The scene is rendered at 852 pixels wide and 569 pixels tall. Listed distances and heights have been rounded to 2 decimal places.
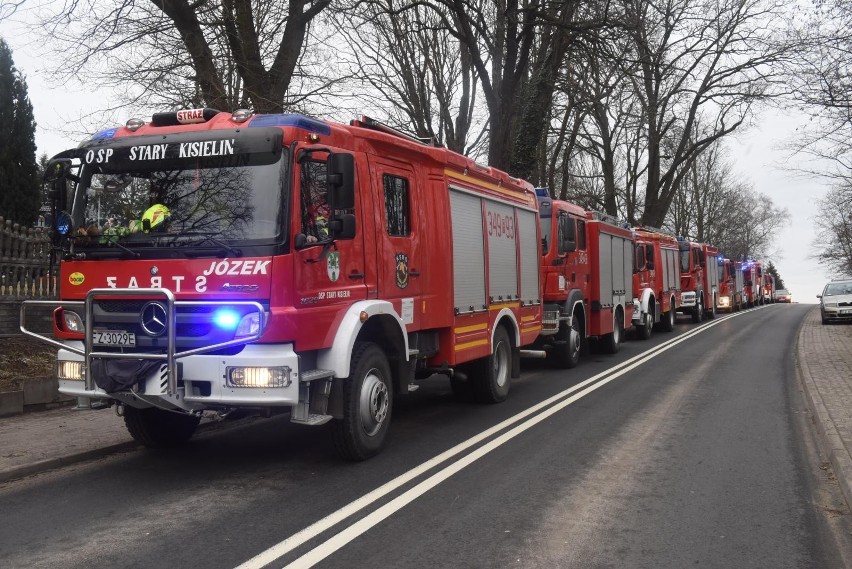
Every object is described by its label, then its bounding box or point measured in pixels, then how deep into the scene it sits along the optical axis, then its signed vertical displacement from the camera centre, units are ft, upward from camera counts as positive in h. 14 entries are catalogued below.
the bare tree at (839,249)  135.64 +10.04
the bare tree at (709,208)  205.67 +25.23
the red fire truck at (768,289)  202.91 +0.71
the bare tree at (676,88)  56.08 +25.15
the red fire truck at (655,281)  64.66 +1.35
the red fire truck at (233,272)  18.15 +0.92
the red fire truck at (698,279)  87.40 +1.84
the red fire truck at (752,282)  152.87 +2.11
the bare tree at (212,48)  41.81 +15.42
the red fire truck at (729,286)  116.47 +1.10
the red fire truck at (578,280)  43.60 +1.11
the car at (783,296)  252.83 -1.69
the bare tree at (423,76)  75.77 +24.07
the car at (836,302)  90.38 -1.56
